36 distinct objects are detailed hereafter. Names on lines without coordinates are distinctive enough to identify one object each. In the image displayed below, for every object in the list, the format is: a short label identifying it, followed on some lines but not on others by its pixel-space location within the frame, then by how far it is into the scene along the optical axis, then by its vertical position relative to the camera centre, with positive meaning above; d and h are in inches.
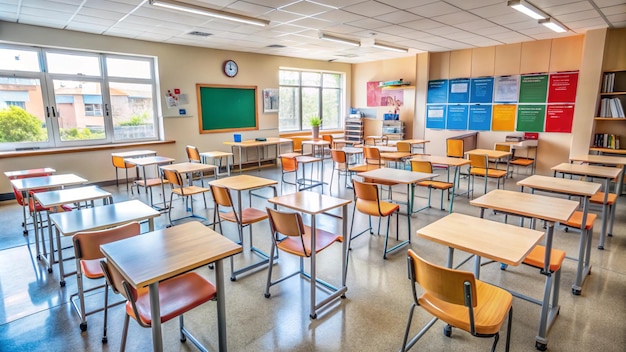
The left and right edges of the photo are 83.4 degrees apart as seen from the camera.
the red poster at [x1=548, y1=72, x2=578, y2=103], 268.7 +24.0
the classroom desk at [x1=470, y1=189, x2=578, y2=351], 81.2 -23.5
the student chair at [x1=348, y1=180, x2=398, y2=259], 132.1 -32.7
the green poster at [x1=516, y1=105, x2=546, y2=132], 286.2 +1.3
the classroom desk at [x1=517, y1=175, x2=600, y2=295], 105.6 -22.6
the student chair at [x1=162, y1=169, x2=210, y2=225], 166.2 -29.4
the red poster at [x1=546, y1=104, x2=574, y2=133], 273.0 +1.1
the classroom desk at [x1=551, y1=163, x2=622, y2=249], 132.8 -21.6
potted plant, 360.5 -5.9
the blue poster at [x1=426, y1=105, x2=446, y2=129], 340.8 +3.3
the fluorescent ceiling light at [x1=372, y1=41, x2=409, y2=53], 282.2 +60.2
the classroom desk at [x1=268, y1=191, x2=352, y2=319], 93.4 -24.4
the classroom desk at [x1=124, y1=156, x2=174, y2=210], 189.5 -22.4
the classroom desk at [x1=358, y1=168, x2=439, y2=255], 141.9 -24.1
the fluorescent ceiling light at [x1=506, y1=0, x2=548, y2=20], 176.2 +57.9
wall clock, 310.6 +46.7
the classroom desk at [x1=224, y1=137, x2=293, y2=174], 290.6 -19.2
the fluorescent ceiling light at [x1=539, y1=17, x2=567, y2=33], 210.0 +59.3
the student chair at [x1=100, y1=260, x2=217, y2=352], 65.2 -36.4
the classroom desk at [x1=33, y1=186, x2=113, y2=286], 110.0 -24.7
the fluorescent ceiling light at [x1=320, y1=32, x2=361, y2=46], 246.1 +58.8
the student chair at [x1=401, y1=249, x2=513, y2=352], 61.2 -36.6
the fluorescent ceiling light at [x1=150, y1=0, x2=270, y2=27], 167.9 +56.6
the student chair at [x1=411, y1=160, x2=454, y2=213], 174.4 -25.2
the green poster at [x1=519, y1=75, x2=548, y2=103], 281.4 +24.1
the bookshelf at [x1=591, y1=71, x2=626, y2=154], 240.0 +1.5
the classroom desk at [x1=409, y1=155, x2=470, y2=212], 182.9 -22.1
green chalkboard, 303.0 +11.6
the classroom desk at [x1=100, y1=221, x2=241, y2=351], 61.2 -25.9
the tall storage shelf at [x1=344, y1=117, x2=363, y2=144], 403.9 -11.6
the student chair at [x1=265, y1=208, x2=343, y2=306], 92.6 -35.2
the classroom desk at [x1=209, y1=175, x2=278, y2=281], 120.6 -24.2
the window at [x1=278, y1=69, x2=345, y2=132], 380.5 +24.6
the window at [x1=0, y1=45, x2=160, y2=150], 223.6 +16.7
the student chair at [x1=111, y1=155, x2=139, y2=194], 230.0 -27.0
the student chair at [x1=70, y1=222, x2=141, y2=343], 80.4 -28.8
